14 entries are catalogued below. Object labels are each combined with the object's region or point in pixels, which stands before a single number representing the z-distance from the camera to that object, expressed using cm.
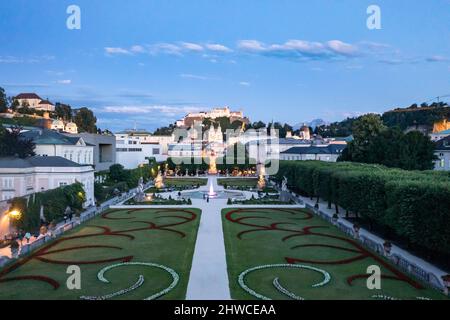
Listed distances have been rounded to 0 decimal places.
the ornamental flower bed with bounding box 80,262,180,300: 2006
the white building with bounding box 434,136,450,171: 8382
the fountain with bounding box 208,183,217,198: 6381
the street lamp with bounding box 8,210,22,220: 3221
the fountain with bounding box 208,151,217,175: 11262
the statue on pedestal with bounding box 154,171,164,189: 7662
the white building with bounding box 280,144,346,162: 11644
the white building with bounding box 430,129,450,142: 11395
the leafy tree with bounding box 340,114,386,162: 7469
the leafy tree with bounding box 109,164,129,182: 7606
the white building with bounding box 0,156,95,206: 4550
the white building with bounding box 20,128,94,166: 6738
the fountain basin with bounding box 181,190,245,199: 6344
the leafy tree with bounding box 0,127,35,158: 5699
